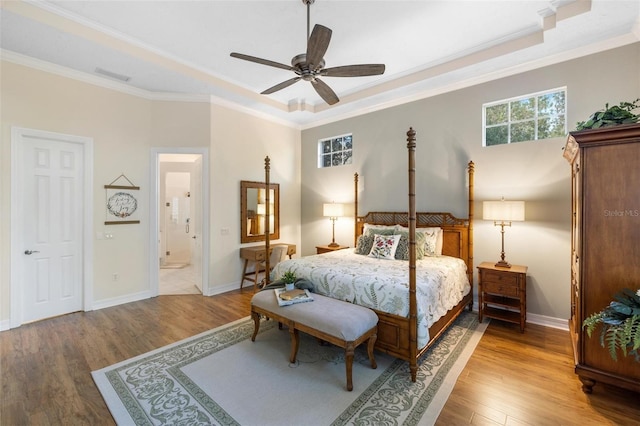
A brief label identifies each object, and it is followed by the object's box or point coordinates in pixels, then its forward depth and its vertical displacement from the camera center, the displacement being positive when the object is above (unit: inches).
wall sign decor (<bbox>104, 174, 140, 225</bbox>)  163.3 +6.2
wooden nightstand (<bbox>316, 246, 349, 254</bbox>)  204.3 -27.0
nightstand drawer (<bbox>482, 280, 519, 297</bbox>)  129.7 -36.7
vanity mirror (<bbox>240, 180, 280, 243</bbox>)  205.5 +1.5
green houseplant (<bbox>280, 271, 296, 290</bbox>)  120.1 -30.0
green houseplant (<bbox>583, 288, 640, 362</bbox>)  70.6 -30.1
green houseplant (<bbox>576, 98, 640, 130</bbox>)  83.0 +29.1
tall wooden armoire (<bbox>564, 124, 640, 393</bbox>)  80.7 -6.5
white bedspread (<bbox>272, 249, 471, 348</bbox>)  100.1 -28.4
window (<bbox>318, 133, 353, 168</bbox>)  220.8 +52.0
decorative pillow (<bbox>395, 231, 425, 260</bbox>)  145.8 -18.8
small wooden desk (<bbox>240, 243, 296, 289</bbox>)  192.1 -32.1
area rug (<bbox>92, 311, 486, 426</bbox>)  78.0 -57.1
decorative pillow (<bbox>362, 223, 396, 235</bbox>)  163.5 -10.4
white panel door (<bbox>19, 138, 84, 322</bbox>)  138.3 -7.2
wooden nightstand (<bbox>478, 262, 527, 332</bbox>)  128.3 -38.8
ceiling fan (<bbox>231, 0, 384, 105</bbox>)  89.2 +53.8
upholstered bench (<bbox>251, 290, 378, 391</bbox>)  88.8 -38.0
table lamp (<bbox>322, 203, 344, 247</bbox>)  207.6 +1.4
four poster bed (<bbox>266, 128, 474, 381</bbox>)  96.5 -26.7
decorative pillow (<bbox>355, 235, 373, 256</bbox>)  161.3 -19.0
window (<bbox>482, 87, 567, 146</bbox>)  135.8 +49.6
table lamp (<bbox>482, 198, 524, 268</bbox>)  129.6 +0.2
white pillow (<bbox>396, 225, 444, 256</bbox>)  155.6 -15.7
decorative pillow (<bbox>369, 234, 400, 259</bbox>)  148.4 -18.7
